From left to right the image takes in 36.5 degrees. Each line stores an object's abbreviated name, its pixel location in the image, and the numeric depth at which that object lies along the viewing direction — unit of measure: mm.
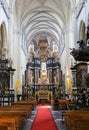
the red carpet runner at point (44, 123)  4986
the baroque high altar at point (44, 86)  21303
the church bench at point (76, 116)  3737
